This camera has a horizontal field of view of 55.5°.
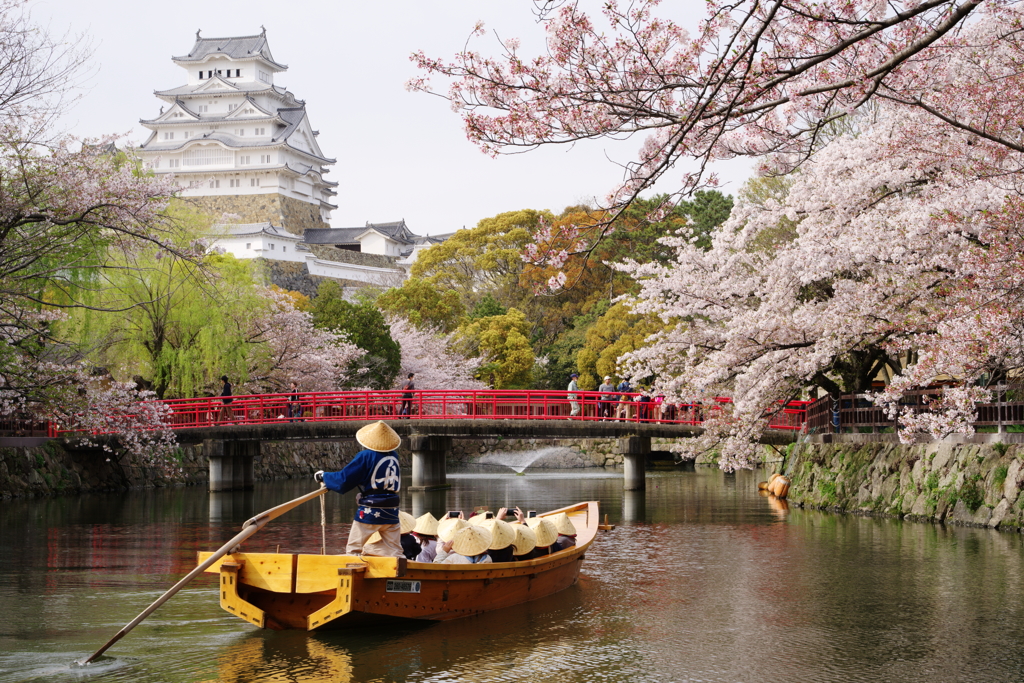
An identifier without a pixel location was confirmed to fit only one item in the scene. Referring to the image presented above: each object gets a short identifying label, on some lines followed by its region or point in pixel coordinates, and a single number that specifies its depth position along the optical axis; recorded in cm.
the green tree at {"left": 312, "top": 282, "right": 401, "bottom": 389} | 3472
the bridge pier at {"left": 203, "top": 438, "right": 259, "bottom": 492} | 2803
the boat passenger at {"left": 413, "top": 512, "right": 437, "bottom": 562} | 1068
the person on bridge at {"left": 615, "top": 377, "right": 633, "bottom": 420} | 2633
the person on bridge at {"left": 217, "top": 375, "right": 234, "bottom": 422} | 2811
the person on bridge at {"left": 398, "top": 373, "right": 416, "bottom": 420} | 2726
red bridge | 2655
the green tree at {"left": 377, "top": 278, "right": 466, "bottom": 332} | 4139
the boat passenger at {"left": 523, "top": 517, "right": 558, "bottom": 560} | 1055
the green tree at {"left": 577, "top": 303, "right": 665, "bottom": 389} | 3556
